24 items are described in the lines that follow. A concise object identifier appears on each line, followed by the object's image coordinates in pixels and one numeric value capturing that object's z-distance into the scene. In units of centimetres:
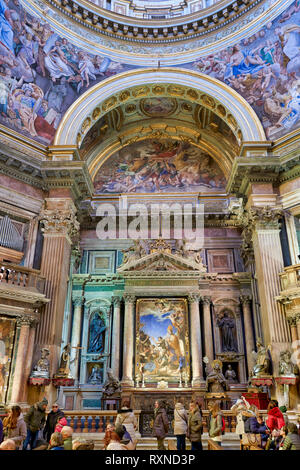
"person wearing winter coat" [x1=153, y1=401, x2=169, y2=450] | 793
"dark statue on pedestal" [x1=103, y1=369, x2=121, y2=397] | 1560
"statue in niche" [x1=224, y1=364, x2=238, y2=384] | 1688
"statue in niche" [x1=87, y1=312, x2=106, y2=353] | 1780
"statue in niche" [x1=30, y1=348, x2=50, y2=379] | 1255
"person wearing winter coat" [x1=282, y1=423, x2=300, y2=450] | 593
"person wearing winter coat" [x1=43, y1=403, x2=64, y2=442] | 831
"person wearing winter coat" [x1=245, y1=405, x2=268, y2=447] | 704
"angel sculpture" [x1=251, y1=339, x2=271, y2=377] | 1274
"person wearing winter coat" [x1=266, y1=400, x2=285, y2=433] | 757
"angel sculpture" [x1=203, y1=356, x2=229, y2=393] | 1481
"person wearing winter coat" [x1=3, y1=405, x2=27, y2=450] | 689
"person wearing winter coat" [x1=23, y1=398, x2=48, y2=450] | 783
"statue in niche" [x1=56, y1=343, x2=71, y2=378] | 1339
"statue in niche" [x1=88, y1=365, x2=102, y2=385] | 1714
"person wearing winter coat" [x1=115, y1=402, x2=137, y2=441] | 721
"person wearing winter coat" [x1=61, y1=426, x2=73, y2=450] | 540
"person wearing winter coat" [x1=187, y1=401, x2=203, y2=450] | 755
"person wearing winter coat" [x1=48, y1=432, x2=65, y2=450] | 532
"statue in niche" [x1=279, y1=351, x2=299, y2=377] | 1223
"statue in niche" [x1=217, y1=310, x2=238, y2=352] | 1770
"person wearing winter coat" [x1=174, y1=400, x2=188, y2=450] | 769
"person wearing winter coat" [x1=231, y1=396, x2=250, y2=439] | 739
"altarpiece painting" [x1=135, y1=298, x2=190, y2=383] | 1638
